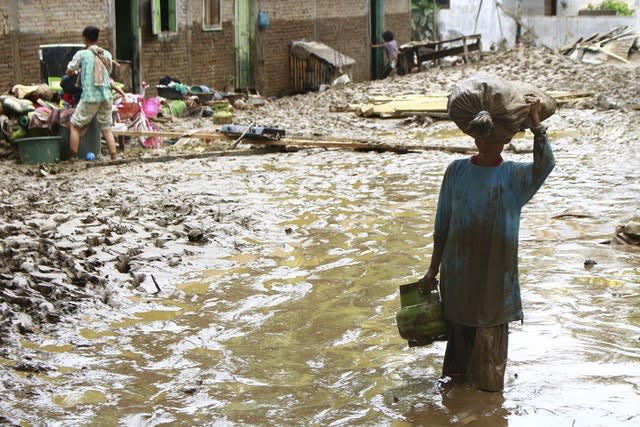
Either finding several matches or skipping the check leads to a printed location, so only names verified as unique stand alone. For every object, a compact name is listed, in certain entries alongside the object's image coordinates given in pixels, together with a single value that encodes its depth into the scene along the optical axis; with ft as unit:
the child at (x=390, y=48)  94.63
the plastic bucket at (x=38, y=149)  43.11
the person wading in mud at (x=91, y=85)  42.45
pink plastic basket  52.60
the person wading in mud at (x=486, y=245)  15.65
